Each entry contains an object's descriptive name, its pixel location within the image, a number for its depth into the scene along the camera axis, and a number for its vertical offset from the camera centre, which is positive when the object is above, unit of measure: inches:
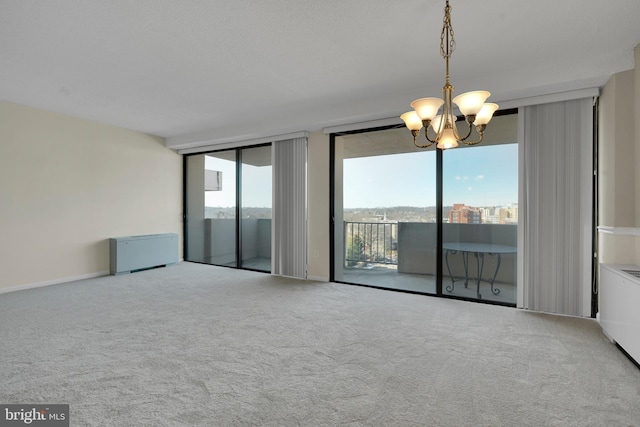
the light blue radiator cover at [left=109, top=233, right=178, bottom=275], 199.9 -27.1
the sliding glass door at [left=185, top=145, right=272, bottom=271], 218.4 +4.3
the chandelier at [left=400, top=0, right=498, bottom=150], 74.0 +26.5
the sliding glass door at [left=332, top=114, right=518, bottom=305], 142.7 +0.0
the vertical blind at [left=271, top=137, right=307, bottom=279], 194.5 +2.9
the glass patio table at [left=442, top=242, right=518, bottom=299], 144.0 -19.7
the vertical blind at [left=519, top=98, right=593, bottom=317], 124.1 +2.6
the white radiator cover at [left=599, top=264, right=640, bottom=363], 84.4 -29.0
